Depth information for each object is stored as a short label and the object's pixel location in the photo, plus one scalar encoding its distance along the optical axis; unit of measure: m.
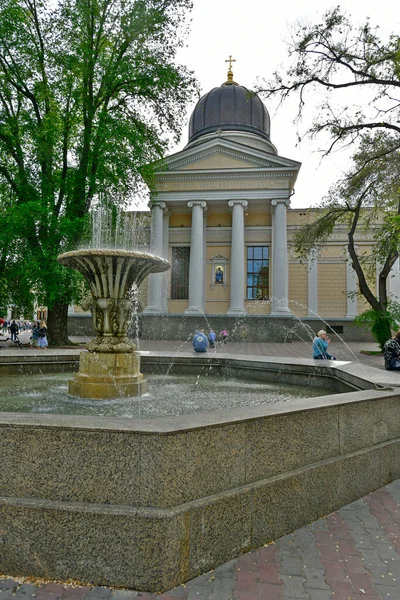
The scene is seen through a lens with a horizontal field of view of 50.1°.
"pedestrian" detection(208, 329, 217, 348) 19.19
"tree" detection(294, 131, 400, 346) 14.56
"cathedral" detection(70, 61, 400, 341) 29.08
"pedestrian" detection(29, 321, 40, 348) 17.99
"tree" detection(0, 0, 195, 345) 15.55
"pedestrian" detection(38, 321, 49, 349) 16.39
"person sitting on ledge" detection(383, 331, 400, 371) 7.07
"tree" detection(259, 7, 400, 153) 11.43
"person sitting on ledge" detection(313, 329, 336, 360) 9.04
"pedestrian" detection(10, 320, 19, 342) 21.74
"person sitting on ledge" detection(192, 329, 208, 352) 11.17
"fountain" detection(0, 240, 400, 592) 2.53
